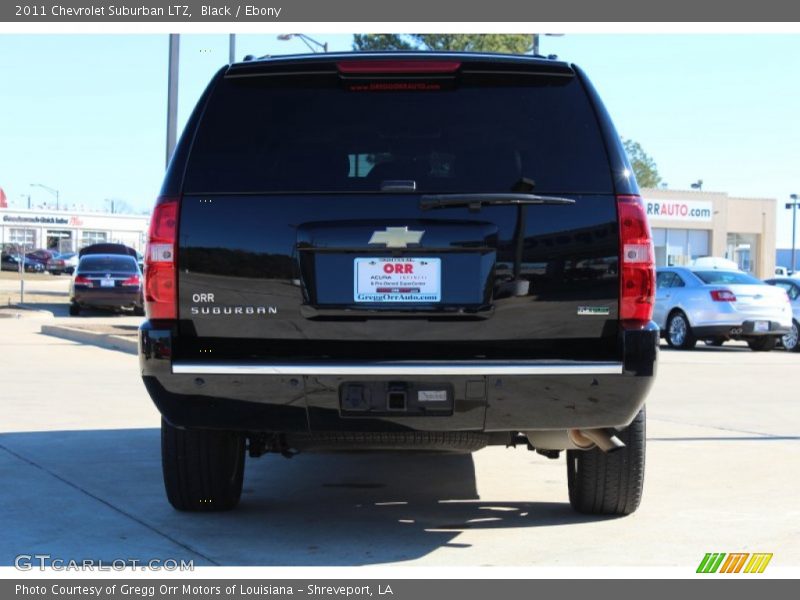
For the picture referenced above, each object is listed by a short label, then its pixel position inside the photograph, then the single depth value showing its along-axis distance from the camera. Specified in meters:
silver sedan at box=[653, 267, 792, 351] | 20.38
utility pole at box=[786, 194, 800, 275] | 77.56
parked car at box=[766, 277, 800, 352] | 22.19
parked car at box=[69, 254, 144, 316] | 27.41
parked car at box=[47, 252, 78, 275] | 70.19
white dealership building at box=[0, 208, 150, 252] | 98.06
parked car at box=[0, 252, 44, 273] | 71.00
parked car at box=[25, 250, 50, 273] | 70.81
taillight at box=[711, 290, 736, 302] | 20.48
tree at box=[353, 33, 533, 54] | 50.56
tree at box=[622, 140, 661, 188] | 103.25
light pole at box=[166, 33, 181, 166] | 18.56
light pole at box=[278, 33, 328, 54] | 28.66
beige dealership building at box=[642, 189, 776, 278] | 61.03
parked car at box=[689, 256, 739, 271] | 26.08
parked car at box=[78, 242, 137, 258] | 36.26
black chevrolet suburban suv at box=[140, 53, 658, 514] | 4.86
